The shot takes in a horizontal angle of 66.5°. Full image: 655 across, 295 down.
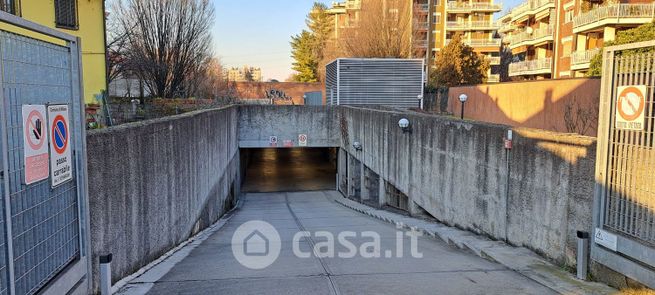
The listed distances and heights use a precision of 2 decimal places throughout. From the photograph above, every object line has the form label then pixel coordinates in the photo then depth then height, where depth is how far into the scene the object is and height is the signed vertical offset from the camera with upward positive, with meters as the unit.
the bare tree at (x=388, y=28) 44.00 +6.68
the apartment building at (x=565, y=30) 26.58 +4.64
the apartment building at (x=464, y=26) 58.59 +9.36
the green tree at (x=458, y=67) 38.31 +2.92
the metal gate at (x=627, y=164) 5.38 -0.66
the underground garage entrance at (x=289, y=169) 30.91 -4.96
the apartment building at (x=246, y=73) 101.25 +7.78
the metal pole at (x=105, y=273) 5.19 -1.80
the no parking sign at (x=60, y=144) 4.32 -0.38
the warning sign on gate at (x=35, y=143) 3.86 -0.33
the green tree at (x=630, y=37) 18.09 +2.61
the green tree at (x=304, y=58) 76.06 +7.38
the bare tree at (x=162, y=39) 31.14 +4.07
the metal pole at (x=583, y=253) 6.36 -1.88
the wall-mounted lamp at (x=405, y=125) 15.55 -0.65
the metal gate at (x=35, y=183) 3.62 -0.64
